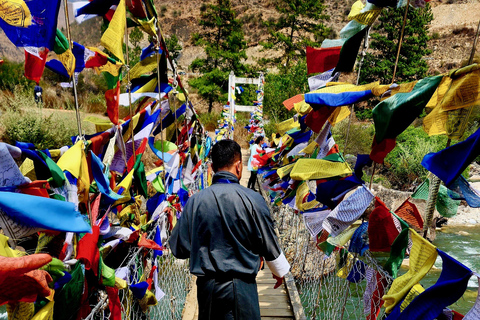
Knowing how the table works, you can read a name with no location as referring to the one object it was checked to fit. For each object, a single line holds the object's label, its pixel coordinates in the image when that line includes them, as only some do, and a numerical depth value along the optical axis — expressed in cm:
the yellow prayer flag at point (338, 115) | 155
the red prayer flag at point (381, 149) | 110
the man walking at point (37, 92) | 912
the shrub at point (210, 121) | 1731
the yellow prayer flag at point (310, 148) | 190
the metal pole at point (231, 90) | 1303
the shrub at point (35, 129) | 746
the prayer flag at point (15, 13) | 73
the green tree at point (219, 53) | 1970
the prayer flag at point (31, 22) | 74
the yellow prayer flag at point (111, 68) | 126
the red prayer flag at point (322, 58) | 156
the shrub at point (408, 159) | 1060
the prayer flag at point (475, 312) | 76
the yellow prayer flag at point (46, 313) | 75
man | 139
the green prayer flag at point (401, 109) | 94
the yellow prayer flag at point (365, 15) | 134
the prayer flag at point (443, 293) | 81
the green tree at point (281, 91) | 1406
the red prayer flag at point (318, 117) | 149
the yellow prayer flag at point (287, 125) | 259
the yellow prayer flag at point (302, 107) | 189
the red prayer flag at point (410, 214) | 131
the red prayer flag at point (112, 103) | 128
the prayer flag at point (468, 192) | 100
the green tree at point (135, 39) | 2201
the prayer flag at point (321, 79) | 153
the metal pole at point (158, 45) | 160
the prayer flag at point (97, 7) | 122
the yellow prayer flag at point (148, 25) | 146
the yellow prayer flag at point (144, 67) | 163
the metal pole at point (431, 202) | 103
